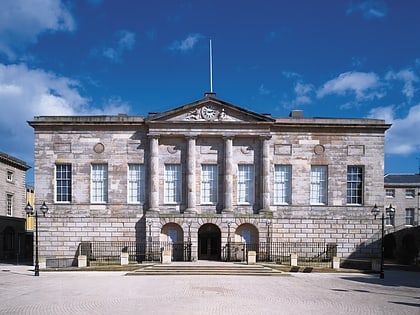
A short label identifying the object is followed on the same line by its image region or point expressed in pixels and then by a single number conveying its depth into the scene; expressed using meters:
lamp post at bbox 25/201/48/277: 24.48
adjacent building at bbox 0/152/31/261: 41.28
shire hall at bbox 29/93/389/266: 32.28
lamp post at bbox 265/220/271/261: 31.67
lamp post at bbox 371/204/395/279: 24.02
